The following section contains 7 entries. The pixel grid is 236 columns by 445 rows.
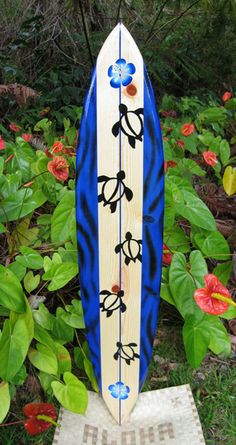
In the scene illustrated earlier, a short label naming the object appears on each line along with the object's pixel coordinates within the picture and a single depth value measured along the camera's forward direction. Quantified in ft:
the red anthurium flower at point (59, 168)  4.33
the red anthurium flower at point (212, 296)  3.51
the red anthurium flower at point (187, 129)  6.05
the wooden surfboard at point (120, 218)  3.33
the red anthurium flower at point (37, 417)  3.64
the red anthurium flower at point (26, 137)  6.02
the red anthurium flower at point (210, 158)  5.22
